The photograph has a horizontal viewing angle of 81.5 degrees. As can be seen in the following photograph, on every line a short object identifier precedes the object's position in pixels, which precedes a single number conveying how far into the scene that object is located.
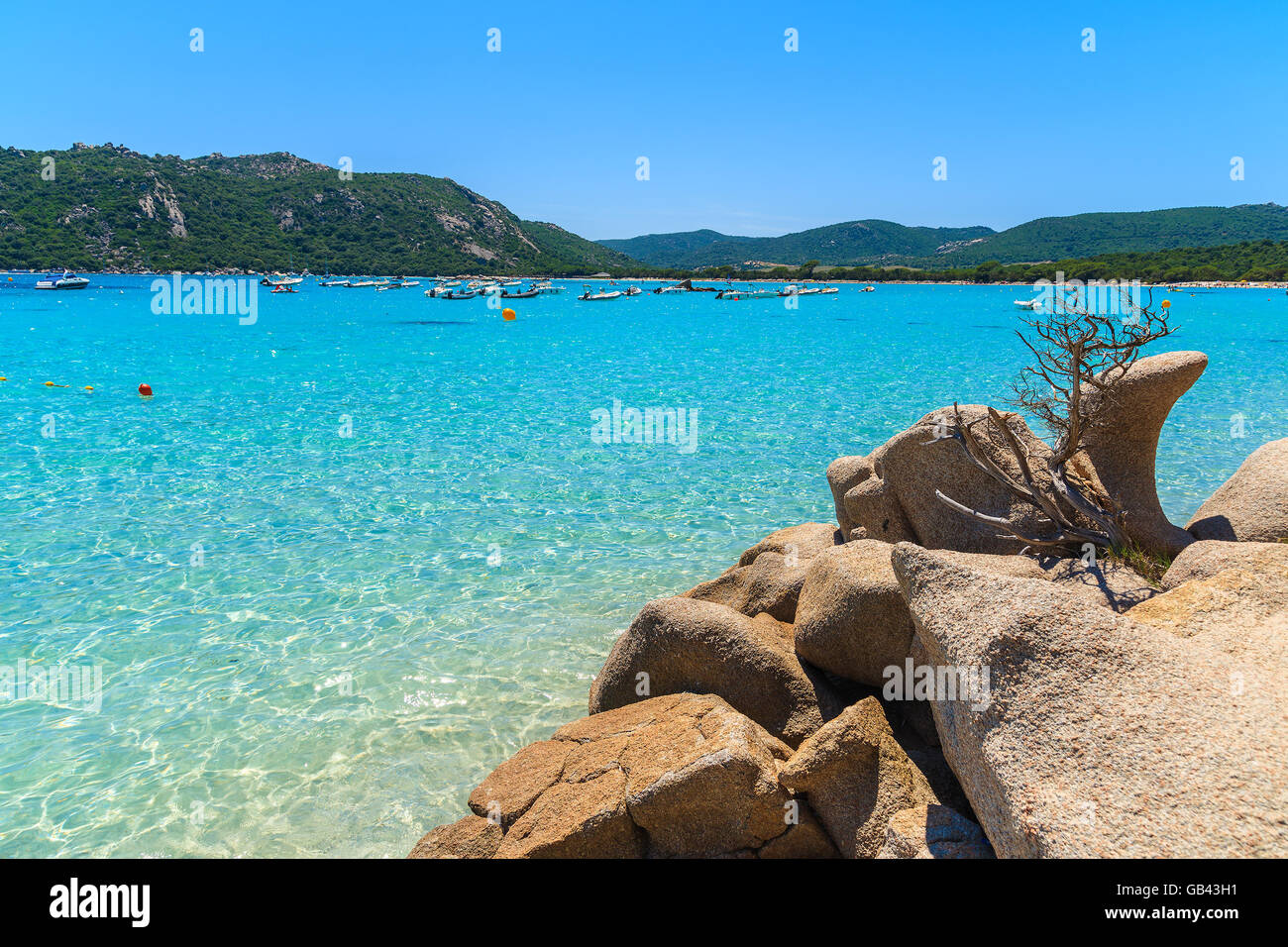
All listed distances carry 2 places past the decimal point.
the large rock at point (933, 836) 3.98
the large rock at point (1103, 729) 3.23
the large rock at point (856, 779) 4.52
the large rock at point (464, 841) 5.19
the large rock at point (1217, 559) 5.88
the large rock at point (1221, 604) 4.99
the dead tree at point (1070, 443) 7.89
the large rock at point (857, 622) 5.88
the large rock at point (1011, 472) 8.53
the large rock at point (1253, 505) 7.99
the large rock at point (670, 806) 4.65
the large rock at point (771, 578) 7.90
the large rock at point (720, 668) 6.02
